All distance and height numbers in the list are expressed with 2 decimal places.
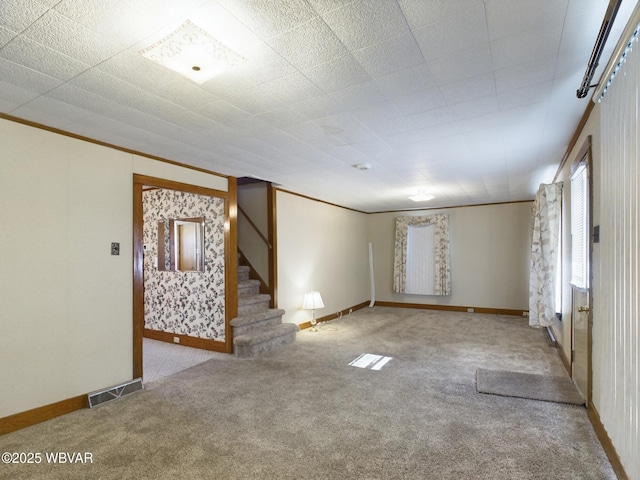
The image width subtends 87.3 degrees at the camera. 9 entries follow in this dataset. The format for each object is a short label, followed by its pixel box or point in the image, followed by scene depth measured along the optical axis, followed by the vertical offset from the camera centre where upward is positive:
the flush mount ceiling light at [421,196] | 5.96 +0.78
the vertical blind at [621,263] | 1.63 -0.14
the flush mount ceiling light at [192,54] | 1.65 +0.99
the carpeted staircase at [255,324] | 4.42 -1.22
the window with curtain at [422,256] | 7.70 -0.39
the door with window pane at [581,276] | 2.68 -0.34
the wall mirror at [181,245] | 5.07 -0.05
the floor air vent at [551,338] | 4.66 -1.44
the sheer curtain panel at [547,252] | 4.19 -0.17
